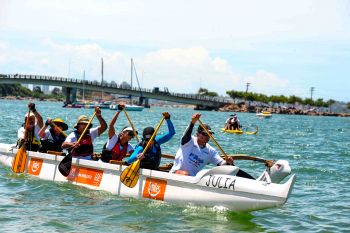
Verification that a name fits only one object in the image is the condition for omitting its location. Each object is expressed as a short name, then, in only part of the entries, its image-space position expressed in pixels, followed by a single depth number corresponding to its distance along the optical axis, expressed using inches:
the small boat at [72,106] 4822.8
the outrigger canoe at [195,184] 423.2
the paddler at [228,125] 1675.7
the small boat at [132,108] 4623.5
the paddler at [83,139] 552.4
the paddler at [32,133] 608.1
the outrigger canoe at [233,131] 1621.9
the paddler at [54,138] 595.2
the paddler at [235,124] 1657.7
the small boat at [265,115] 3983.8
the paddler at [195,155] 466.0
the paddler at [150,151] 490.3
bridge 4552.2
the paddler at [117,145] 535.8
